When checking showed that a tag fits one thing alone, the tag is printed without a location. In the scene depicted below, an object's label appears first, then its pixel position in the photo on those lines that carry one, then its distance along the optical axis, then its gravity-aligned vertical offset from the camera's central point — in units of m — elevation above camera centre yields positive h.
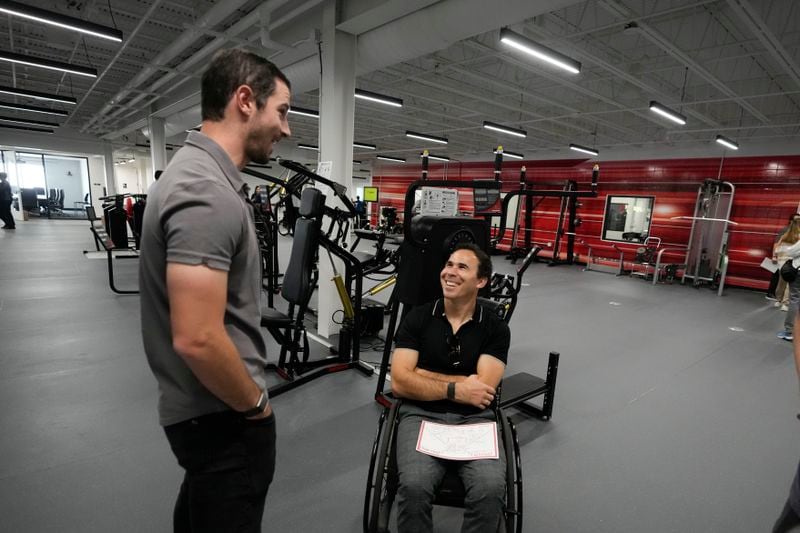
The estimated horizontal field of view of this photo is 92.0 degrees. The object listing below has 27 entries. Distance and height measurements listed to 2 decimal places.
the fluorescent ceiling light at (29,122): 11.95 +1.94
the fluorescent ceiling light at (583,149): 9.97 +1.67
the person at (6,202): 10.76 -0.54
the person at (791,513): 1.00 -0.76
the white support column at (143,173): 20.88 +0.93
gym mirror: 10.34 -0.04
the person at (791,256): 4.16 -0.40
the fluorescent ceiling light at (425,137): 10.26 +1.88
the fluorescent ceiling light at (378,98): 6.39 +1.75
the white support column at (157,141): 10.05 +1.29
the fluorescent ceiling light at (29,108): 9.48 +1.88
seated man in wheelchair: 1.38 -0.77
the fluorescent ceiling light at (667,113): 5.96 +1.68
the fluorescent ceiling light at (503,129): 8.44 +1.81
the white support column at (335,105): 3.89 +0.95
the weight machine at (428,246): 2.30 -0.24
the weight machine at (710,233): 8.34 -0.29
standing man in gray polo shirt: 0.75 -0.22
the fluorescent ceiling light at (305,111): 7.84 +1.78
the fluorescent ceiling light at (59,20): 4.24 +1.89
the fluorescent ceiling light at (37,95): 7.29 +1.75
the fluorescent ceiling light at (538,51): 4.17 +1.81
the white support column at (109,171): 15.94 +0.71
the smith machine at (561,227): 10.29 -0.42
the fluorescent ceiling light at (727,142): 7.81 +1.62
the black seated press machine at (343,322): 2.85 -1.04
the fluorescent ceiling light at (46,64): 5.70 +1.84
